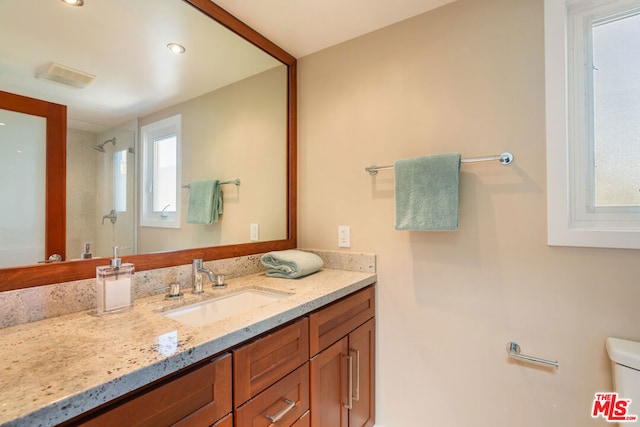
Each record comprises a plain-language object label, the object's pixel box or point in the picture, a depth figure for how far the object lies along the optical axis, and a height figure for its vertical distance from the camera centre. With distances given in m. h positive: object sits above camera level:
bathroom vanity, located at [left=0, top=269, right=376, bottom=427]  0.57 -0.35
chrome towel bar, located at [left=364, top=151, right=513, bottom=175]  1.24 +0.25
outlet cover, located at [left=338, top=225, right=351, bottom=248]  1.69 -0.11
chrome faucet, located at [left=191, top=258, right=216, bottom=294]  1.25 -0.25
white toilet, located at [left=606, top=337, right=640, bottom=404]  0.96 -0.50
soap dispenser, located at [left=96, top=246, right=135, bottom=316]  0.96 -0.23
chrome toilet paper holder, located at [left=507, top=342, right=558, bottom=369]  1.18 -0.57
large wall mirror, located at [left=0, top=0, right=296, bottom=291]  0.92 +0.34
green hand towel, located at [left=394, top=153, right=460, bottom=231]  1.28 +0.11
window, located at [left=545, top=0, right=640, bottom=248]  1.12 +0.38
